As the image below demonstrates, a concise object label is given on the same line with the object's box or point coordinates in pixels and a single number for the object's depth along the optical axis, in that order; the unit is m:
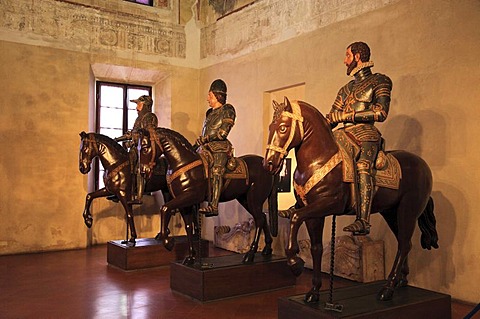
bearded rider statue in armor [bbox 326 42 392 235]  3.95
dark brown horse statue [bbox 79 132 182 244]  7.42
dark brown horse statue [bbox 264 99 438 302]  3.80
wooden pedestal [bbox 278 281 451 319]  3.72
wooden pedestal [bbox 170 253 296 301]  5.22
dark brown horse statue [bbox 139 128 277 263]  5.64
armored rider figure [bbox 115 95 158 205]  7.29
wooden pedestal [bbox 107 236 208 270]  6.85
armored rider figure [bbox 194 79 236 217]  5.78
